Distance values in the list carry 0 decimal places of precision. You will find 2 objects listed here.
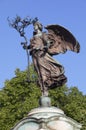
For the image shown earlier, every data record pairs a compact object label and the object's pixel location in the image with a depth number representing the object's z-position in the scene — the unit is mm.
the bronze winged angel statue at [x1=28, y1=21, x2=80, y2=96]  11016
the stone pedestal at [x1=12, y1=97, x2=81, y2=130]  9734
